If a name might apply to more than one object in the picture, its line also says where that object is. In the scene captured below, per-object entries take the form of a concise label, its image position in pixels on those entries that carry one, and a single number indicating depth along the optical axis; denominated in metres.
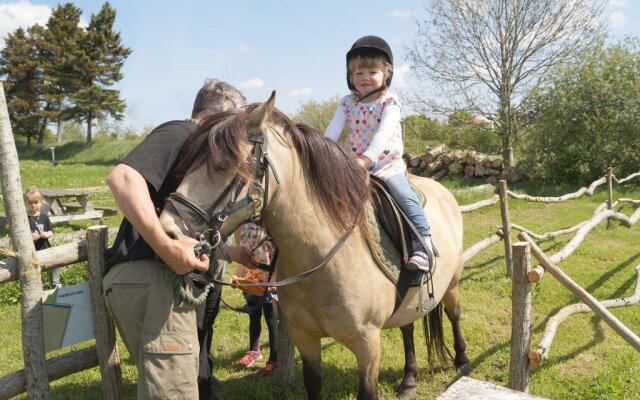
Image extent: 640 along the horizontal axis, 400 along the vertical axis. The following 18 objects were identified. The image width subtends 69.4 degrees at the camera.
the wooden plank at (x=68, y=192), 10.71
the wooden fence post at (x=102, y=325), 2.52
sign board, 2.53
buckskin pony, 1.84
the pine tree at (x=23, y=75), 34.94
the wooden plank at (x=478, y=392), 1.60
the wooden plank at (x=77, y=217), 9.90
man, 2.02
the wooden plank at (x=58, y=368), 2.45
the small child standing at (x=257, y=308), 3.58
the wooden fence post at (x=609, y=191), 8.68
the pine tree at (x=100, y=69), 34.69
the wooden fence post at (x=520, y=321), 2.83
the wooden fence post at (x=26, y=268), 2.30
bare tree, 16.84
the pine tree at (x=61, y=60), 34.44
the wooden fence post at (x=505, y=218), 6.31
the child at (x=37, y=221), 5.97
